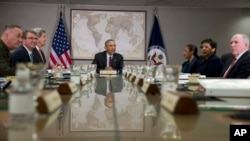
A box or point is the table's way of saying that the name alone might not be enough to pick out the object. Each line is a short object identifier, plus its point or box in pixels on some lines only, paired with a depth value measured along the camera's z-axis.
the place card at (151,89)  1.83
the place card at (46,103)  1.13
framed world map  8.55
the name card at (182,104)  1.17
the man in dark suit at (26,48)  5.02
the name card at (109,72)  5.16
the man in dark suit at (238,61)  4.26
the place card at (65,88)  1.82
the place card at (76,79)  2.46
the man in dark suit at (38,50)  5.63
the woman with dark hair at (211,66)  5.41
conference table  0.88
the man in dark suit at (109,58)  6.93
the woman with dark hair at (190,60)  6.04
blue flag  8.70
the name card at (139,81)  2.48
